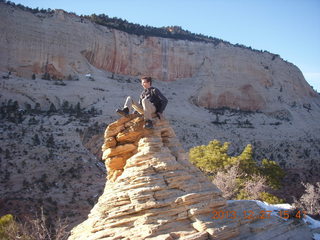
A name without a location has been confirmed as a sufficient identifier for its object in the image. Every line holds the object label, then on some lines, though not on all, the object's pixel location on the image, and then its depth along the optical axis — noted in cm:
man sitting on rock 691
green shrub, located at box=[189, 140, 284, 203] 1525
